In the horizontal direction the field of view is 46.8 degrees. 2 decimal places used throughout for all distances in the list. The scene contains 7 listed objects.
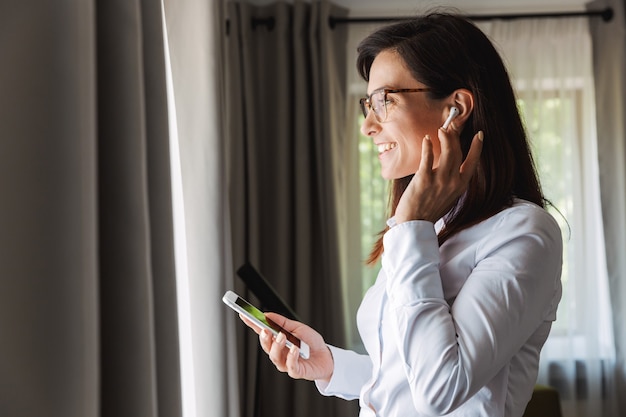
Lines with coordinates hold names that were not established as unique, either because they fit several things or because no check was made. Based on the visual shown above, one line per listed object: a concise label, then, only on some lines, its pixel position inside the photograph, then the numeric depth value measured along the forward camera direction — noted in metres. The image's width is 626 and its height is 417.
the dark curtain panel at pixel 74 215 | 0.65
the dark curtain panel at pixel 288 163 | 3.60
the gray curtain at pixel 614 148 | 3.75
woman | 0.93
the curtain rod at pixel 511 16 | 3.73
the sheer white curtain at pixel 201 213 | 1.81
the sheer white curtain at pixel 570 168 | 3.78
